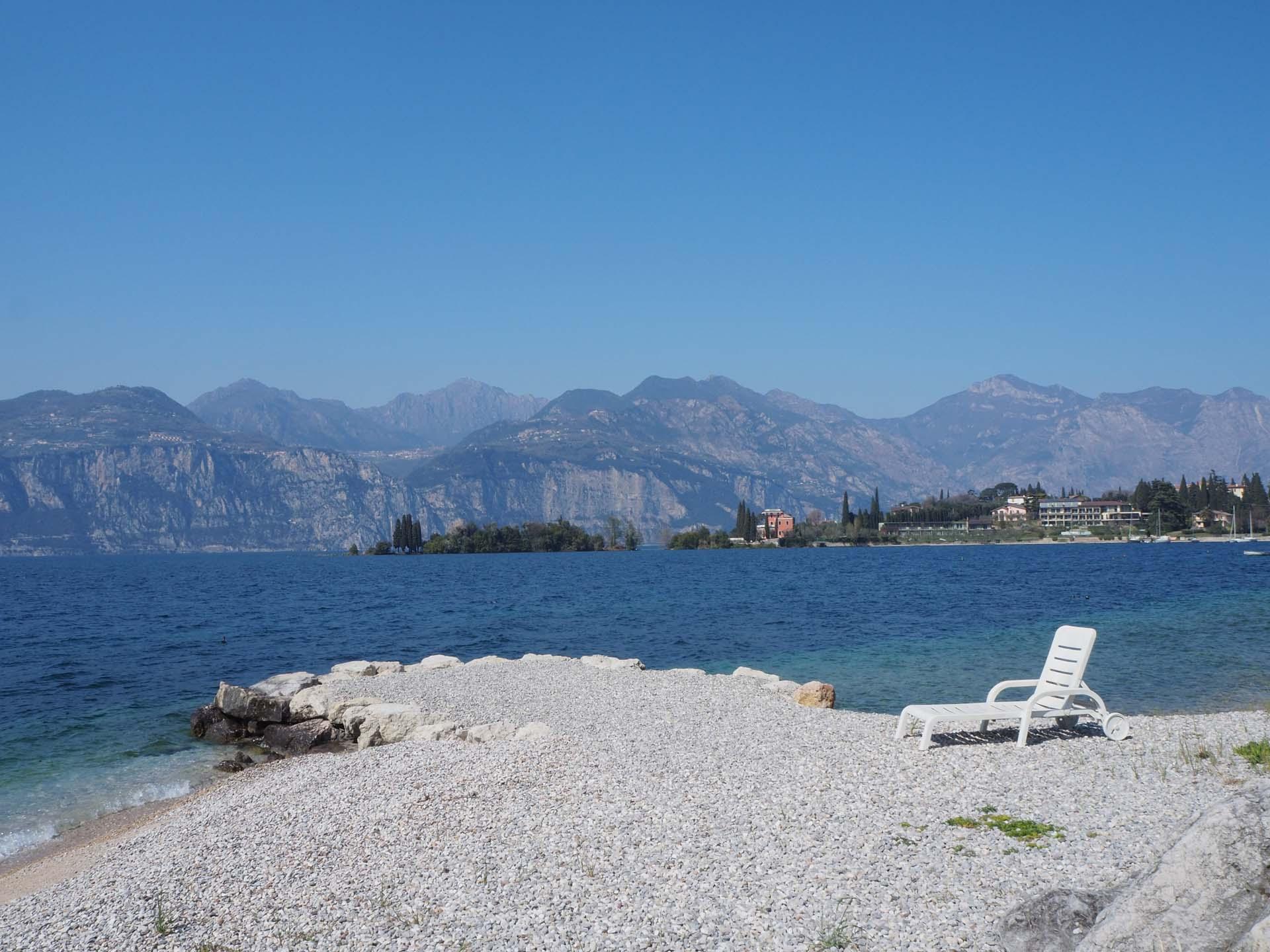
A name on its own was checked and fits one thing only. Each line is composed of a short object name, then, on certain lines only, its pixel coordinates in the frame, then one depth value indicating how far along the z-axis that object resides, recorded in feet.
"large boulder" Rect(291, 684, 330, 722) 60.18
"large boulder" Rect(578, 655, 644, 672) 73.10
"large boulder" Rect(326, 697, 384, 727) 57.88
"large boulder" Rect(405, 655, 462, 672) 77.87
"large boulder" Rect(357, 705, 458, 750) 52.31
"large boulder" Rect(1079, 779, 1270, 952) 14.71
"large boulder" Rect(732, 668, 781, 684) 65.26
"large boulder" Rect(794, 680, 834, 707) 54.19
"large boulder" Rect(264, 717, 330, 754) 56.39
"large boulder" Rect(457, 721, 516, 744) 46.85
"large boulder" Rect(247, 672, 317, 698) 65.67
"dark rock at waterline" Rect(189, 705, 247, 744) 62.03
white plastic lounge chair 39.14
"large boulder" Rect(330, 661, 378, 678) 75.25
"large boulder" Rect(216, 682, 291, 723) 62.18
